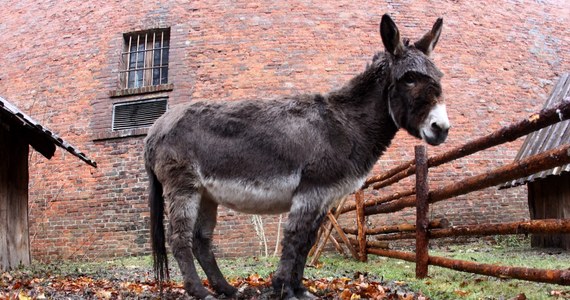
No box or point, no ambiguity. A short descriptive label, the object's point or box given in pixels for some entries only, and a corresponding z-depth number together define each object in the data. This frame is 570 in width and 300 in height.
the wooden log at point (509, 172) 2.91
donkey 3.46
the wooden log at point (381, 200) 6.48
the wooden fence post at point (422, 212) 4.99
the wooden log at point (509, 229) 2.97
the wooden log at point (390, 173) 6.41
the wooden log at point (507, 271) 2.78
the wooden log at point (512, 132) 2.80
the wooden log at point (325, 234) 7.23
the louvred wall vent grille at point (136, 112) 10.71
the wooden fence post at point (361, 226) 7.59
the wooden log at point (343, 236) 7.77
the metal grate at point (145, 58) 11.54
